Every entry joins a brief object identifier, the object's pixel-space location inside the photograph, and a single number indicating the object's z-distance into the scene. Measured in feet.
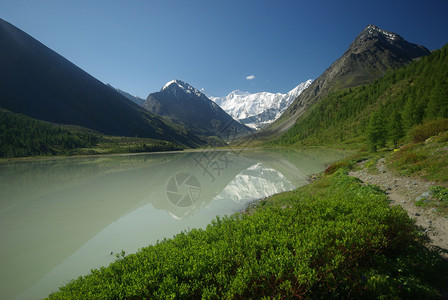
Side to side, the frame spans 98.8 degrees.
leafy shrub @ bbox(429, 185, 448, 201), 34.86
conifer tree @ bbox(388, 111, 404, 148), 171.01
